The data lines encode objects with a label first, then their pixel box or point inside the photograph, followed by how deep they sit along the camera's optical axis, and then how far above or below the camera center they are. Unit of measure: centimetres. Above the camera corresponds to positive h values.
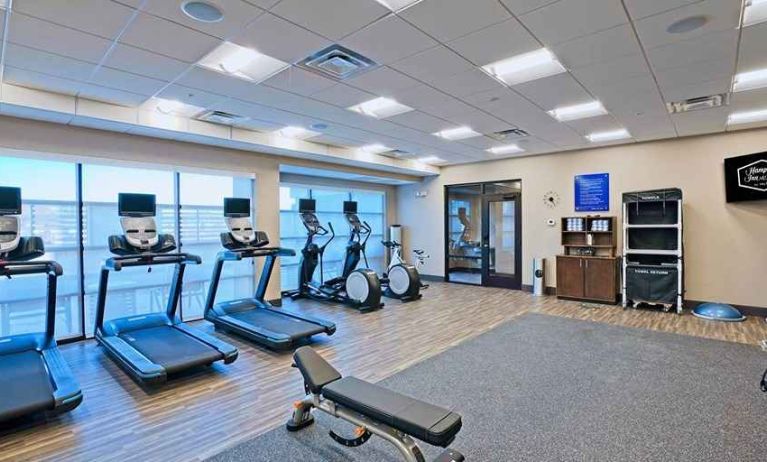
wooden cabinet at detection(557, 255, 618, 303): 718 -92
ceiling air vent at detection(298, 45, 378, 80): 354 +162
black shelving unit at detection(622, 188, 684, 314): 655 -35
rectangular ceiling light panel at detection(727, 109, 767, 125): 540 +160
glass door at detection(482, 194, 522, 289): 894 -25
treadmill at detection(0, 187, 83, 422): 298 -119
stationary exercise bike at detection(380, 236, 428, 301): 781 -105
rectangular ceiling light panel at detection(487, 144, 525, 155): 763 +165
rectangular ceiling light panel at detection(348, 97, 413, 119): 500 +166
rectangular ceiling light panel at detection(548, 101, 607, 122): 517 +165
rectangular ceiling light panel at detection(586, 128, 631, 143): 653 +164
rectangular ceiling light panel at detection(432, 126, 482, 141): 634 +165
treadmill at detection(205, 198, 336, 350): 497 -113
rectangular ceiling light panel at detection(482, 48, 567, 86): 367 +164
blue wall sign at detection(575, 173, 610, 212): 765 +75
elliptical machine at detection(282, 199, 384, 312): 697 -94
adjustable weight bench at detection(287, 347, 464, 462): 218 -110
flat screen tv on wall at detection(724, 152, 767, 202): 598 +81
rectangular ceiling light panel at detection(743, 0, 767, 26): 281 +161
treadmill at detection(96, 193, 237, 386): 396 -115
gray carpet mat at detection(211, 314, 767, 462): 265 -148
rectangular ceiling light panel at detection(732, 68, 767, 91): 408 +162
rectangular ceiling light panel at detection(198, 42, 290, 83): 358 +165
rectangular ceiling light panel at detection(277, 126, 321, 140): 630 +166
